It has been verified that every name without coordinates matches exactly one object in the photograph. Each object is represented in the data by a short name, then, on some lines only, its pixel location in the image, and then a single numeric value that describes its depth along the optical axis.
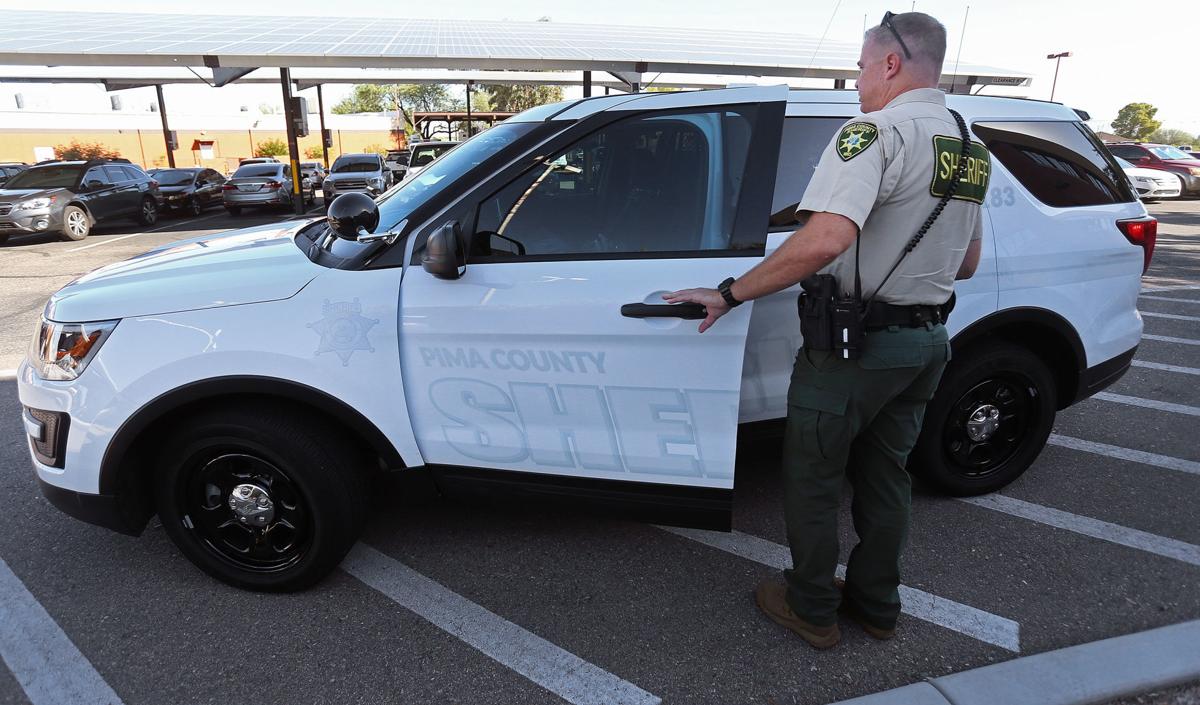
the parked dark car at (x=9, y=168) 18.22
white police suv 2.42
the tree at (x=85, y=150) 41.45
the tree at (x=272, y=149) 50.20
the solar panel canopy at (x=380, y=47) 14.12
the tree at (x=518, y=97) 53.91
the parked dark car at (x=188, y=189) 17.95
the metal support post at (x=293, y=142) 15.90
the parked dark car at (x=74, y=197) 12.60
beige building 42.50
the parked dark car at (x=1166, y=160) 19.41
